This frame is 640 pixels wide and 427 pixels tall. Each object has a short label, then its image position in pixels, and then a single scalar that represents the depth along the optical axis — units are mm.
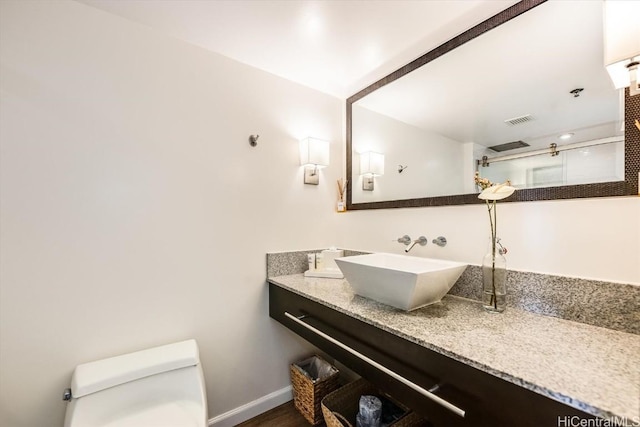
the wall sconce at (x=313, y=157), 1832
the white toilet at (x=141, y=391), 1079
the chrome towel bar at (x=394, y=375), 782
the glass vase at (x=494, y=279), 1103
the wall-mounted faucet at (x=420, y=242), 1502
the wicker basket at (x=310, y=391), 1594
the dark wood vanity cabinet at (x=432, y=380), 645
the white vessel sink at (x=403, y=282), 1025
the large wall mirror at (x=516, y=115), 986
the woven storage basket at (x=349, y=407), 1319
